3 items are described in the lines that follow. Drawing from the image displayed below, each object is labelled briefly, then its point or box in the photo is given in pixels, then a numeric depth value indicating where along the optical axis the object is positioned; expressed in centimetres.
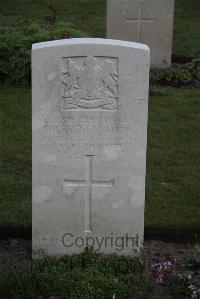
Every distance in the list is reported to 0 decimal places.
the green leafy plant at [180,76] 1052
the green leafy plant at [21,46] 1002
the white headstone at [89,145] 491
